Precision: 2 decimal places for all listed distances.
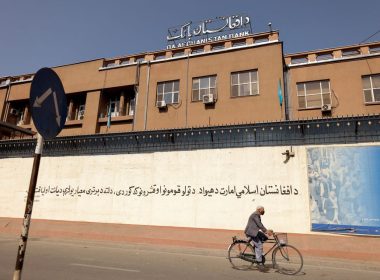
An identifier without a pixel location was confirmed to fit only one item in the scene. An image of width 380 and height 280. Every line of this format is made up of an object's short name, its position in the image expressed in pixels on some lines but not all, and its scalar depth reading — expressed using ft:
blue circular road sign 10.28
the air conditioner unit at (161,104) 68.13
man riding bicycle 28.02
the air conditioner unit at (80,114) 85.09
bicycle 27.32
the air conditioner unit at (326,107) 59.54
